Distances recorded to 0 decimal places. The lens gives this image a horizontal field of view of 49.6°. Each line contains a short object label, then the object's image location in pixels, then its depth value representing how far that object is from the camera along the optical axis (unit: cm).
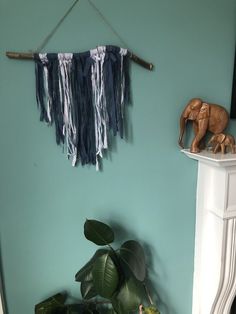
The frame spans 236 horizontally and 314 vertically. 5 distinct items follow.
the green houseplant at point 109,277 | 102
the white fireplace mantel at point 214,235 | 117
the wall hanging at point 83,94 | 104
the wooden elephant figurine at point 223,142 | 115
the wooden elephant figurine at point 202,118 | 115
